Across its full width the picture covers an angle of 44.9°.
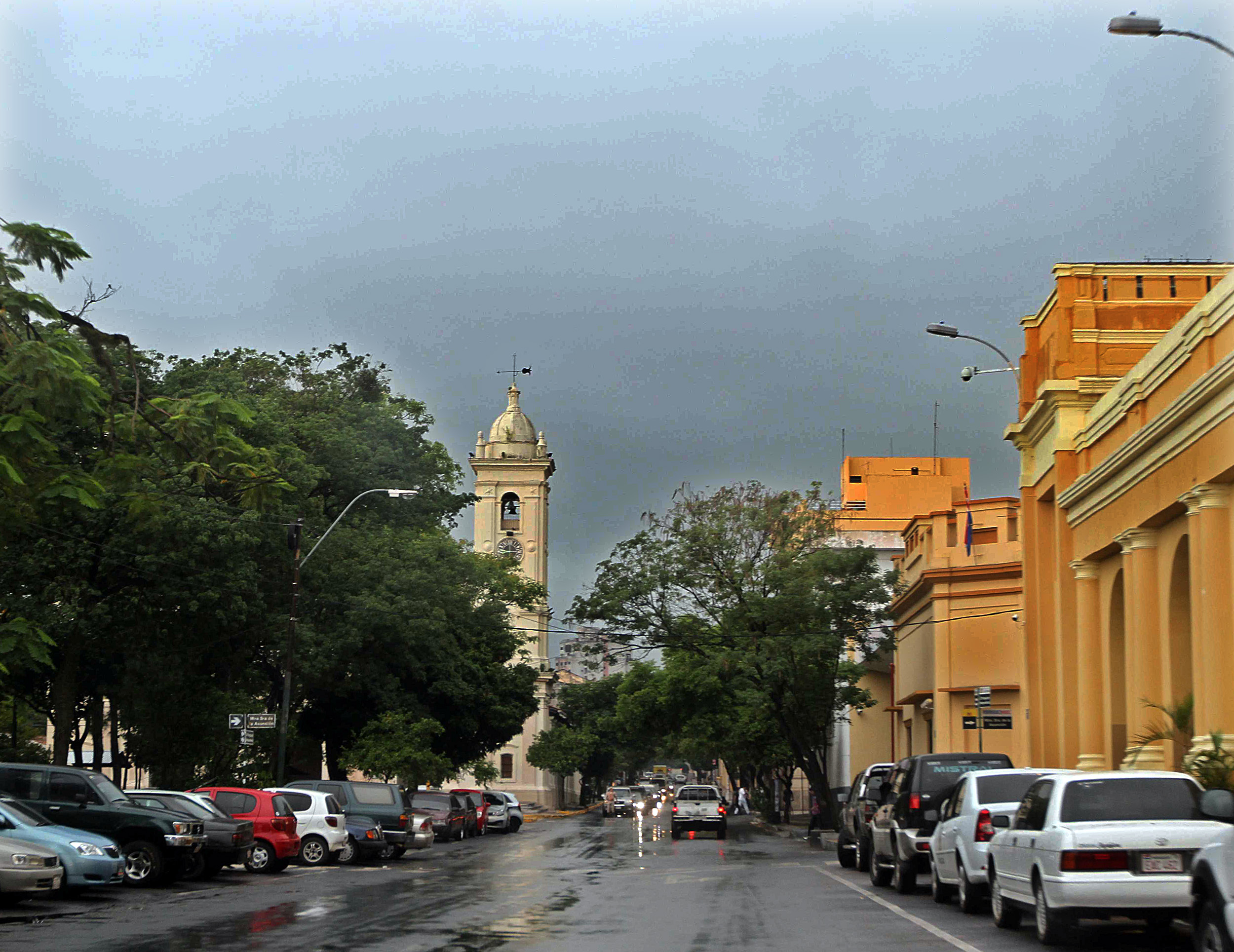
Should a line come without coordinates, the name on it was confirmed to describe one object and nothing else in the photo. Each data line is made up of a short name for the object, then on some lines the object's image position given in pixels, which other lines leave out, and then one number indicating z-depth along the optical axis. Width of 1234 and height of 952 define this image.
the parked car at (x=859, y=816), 26.47
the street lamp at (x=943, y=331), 32.03
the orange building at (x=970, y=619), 41.38
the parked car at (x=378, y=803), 33.00
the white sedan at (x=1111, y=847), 12.85
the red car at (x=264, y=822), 26.83
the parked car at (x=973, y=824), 17.28
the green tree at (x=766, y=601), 47.56
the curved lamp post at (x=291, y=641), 34.53
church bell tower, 99.06
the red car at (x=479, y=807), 51.97
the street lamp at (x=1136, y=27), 16.70
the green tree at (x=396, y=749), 46.59
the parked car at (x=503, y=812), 56.00
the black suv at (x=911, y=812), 21.12
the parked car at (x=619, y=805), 90.44
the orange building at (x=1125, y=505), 21.70
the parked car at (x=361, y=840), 31.14
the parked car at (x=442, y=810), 45.16
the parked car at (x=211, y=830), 23.84
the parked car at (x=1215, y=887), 9.33
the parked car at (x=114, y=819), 22.41
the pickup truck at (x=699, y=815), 47.41
